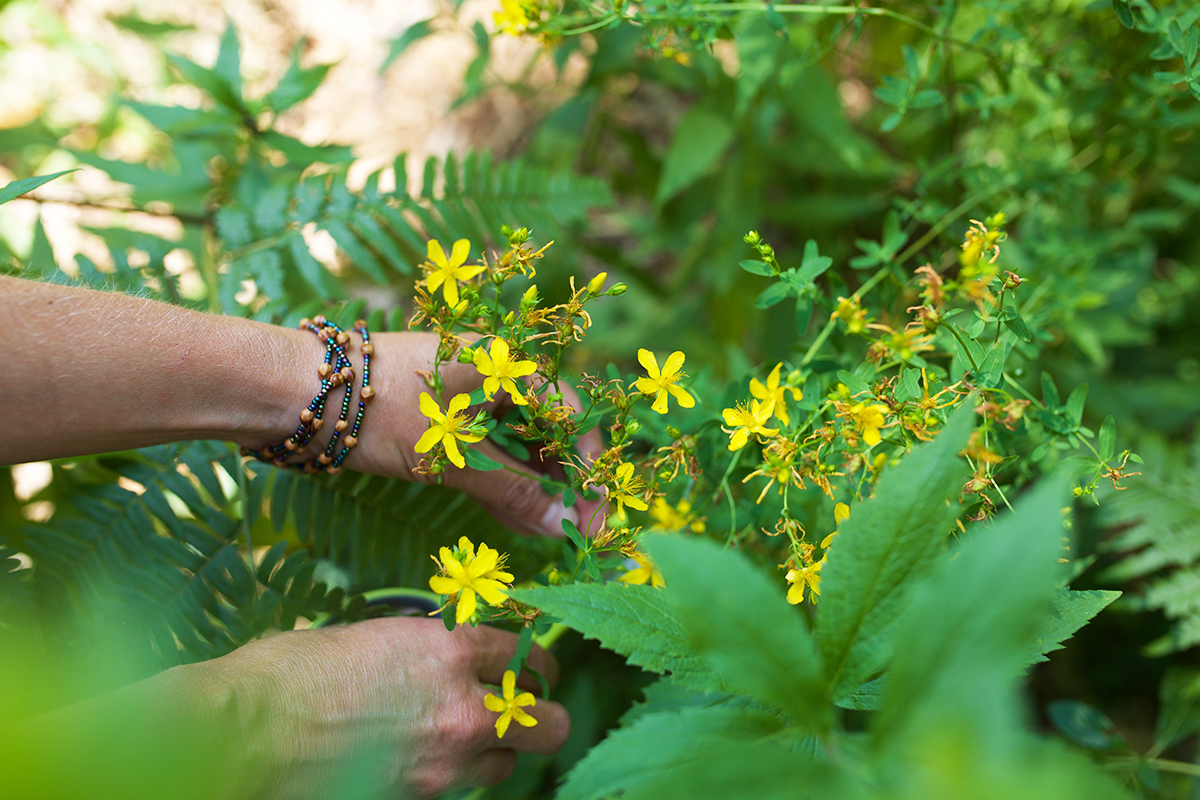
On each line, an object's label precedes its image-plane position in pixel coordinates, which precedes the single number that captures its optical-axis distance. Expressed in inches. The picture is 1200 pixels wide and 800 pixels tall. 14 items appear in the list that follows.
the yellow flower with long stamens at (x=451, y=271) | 19.8
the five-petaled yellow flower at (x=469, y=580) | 19.2
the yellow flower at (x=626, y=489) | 19.7
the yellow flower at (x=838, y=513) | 19.6
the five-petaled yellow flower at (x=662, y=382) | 19.7
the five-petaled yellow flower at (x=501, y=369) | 19.4
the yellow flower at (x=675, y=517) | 21.4
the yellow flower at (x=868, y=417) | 19.4
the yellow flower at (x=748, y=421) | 19.9
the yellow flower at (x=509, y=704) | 20.5
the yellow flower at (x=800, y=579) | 19.6
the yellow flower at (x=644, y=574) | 20.9
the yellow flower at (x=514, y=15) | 22.0
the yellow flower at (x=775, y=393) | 20.1
